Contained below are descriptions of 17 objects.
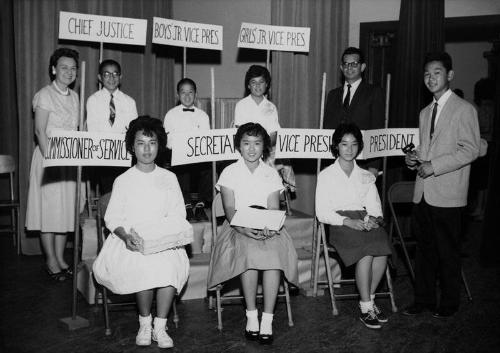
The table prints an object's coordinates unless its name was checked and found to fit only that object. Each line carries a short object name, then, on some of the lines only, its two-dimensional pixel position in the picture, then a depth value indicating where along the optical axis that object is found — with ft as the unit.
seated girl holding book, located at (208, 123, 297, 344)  11.95
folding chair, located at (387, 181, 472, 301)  15.10
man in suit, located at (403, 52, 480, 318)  12.66
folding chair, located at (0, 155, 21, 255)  18.75
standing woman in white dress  15.31
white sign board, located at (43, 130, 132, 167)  11.68
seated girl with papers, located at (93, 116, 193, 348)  11.21
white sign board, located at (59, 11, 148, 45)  16.17
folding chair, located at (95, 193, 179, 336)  12.65
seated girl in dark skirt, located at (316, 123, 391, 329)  12.91
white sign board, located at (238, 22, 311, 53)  16.99
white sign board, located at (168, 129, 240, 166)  12.81
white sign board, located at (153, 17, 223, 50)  17.07
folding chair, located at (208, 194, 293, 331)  12.61
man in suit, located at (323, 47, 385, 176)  15.14
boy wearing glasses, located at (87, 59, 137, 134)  15.93
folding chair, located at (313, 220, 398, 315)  13.78
